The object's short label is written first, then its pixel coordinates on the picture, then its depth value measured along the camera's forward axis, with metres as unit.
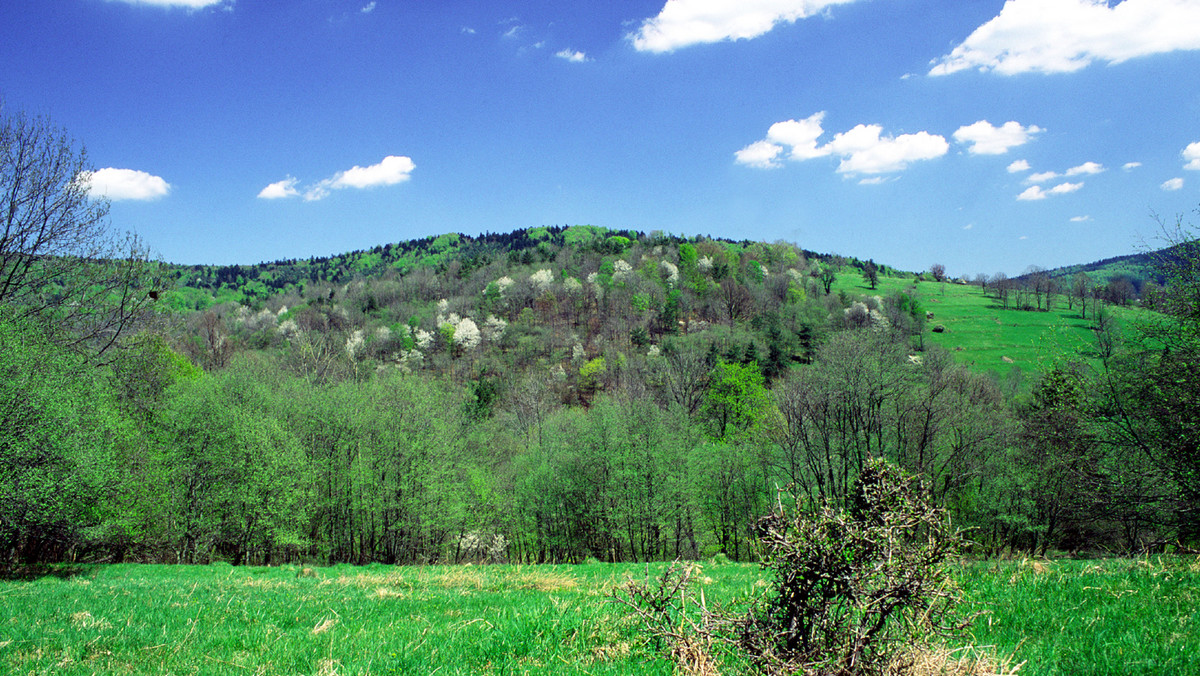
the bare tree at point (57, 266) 20.48
